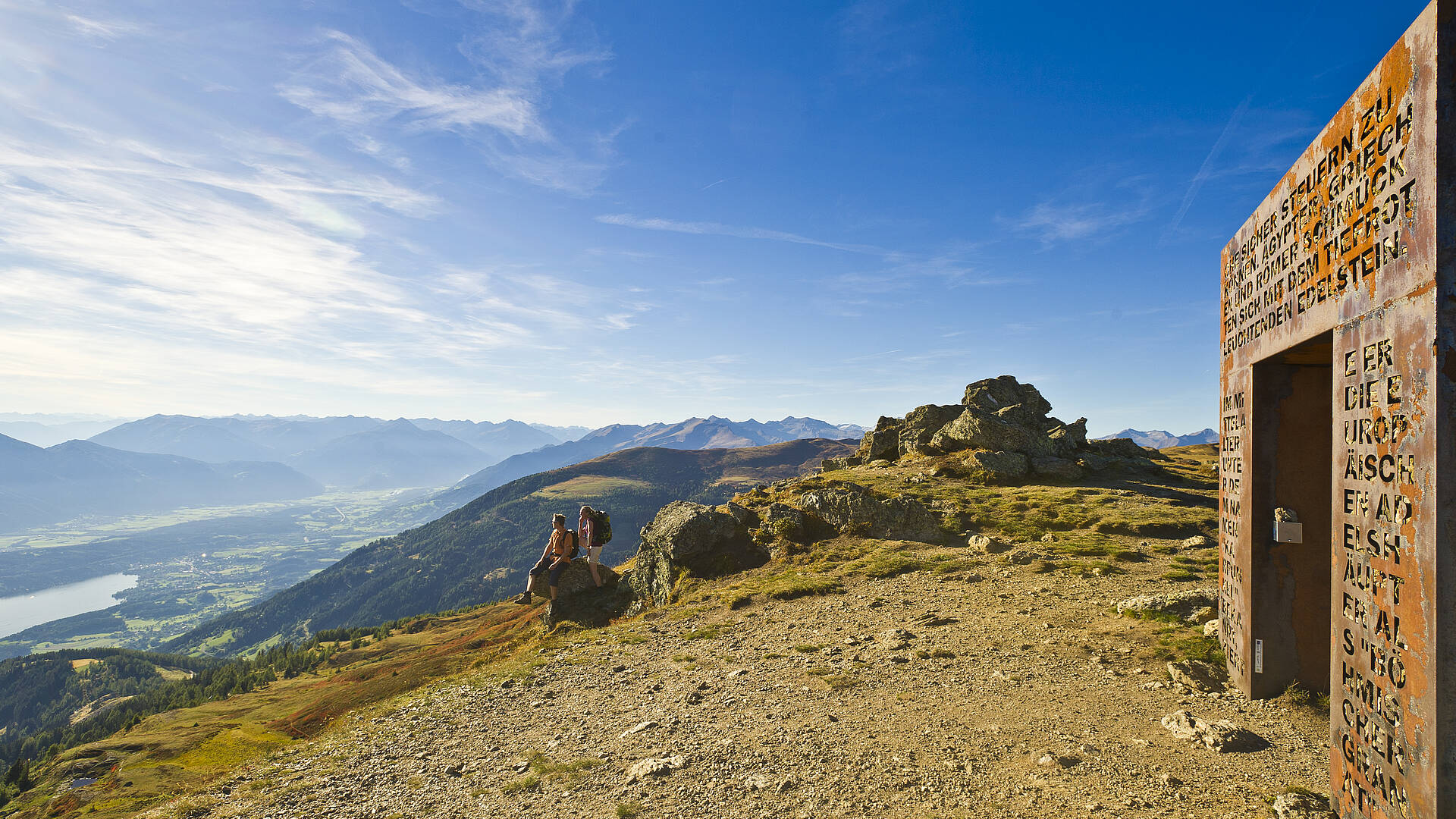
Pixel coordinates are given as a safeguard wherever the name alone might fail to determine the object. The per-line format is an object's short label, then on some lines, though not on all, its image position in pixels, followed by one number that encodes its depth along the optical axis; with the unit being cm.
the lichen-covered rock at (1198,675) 1016
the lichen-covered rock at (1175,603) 1341
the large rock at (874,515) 2508
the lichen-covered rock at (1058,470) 3378
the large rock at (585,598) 2272
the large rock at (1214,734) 816
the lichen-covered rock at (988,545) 2184
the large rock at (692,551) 2394
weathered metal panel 516
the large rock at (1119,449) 4291
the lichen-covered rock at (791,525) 2550
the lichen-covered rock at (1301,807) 663
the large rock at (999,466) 3328
